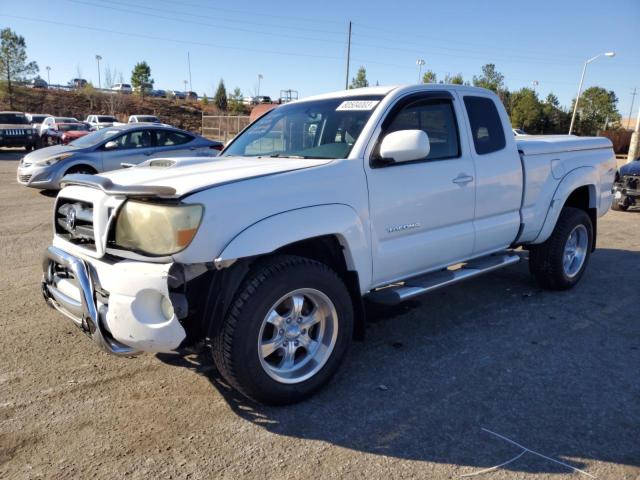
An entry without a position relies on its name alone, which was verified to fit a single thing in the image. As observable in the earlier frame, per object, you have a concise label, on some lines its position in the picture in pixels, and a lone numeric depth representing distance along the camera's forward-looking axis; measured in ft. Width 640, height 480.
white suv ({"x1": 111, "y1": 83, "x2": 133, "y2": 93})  226.01
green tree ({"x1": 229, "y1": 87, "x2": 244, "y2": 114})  223.49
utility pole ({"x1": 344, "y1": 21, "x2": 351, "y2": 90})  129.24
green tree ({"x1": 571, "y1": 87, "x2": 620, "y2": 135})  167.63
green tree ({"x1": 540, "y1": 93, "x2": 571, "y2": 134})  163.73
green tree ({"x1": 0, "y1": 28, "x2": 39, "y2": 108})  170.51
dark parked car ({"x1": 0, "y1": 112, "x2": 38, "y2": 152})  74.74
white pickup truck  8.85
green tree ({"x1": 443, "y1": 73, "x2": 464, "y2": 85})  150.63
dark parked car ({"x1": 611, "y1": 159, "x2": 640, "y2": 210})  35.58
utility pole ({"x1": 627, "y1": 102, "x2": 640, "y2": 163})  62.74
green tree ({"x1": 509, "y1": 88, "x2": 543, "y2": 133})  155.53
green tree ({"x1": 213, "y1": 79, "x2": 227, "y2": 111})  238.56
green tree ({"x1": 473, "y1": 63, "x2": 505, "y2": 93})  167.63
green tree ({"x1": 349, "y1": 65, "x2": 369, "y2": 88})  163.39
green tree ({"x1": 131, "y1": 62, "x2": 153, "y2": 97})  231.91
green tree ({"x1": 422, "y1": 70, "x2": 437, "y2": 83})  161.18
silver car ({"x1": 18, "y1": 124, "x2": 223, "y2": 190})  35.27
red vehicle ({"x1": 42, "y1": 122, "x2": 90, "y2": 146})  88.95
